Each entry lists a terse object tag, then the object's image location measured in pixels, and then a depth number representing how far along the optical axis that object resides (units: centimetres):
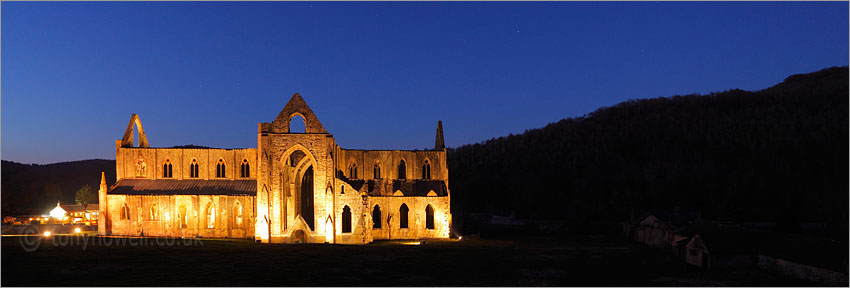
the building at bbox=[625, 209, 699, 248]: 4709
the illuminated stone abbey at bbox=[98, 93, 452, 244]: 4838
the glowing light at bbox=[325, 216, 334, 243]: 4812
